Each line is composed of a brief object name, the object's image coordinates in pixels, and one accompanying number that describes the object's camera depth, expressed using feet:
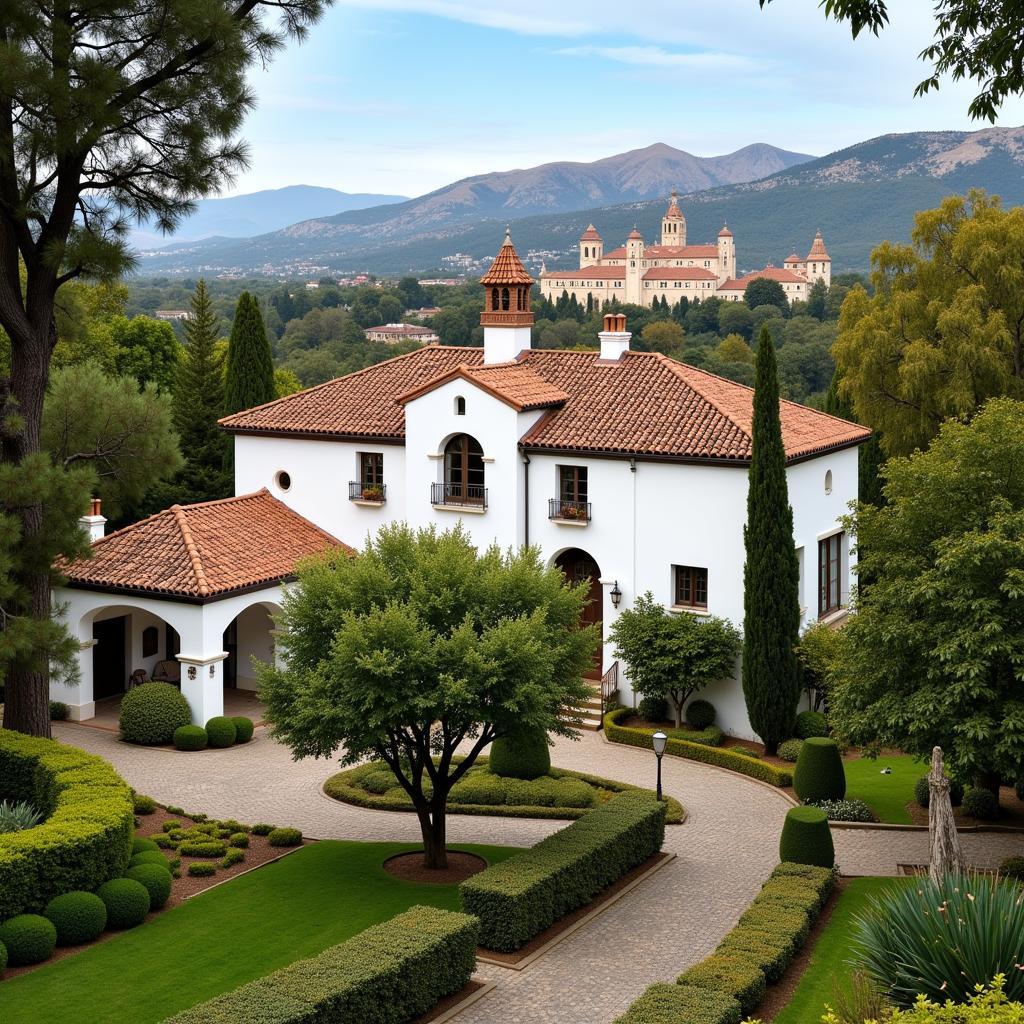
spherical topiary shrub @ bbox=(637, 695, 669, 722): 101.96
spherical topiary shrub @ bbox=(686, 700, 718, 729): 100.22
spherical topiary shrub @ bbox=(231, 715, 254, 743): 96.94
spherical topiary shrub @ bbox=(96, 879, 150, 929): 61.31
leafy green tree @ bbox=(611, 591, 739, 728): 97.30
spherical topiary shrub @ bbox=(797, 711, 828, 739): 97.50
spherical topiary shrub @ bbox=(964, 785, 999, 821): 81.41
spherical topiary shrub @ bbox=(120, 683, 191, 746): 94.68
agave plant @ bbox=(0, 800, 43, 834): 66.18
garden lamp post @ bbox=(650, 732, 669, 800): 75.87
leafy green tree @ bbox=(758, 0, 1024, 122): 46.83
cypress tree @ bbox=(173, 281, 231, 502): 145.18
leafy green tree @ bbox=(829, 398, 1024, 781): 63.87
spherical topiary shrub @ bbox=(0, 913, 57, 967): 57.00
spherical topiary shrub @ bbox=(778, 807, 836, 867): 68.95
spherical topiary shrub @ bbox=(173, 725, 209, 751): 93.86
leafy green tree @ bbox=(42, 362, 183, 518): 83.97
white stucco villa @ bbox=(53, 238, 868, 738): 99.50
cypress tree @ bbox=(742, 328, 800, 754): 95.14
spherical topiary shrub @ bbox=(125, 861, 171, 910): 63.57
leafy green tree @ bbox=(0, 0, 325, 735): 71.26
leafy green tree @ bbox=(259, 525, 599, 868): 63.10
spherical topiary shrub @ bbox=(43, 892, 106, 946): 59.31
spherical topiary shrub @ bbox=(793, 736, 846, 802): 82.12
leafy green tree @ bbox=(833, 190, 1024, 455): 134.21
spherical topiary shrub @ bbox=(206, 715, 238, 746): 95.14
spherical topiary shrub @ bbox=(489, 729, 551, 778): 86.74
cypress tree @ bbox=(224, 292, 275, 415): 138.92
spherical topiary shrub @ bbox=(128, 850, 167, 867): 66.13
